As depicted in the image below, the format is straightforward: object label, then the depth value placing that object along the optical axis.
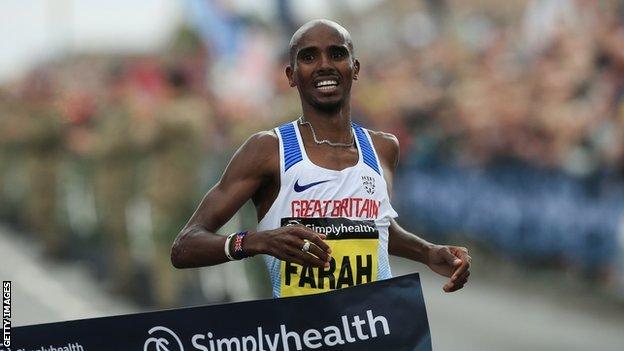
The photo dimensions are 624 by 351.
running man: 9.07
